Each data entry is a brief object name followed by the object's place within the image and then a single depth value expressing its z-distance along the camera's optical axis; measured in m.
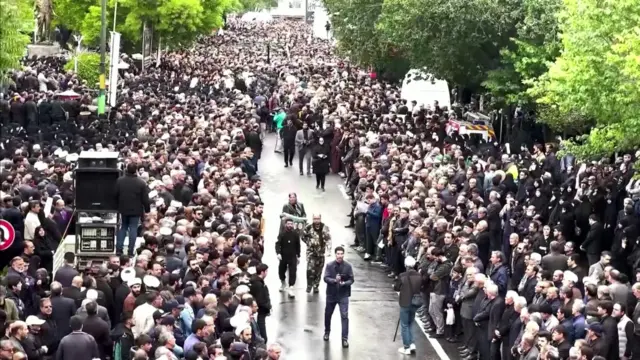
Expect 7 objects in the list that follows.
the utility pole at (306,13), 149.55
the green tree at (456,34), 33.44
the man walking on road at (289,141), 32.97
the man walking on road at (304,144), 32.22
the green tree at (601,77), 21.00
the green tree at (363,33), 43.44
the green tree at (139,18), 48.69
